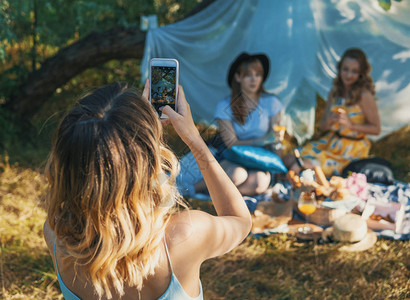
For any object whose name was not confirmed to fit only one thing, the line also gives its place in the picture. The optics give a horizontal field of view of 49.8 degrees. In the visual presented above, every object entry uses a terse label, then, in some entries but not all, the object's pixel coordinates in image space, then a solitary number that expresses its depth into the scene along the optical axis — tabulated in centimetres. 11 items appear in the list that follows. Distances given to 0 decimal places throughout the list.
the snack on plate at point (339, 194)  280
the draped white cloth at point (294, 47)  367
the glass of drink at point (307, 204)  280
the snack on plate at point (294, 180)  293
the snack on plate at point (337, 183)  285
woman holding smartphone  96
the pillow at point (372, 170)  335
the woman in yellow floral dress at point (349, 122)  353
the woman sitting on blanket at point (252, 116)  316
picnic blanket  278
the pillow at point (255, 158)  312
